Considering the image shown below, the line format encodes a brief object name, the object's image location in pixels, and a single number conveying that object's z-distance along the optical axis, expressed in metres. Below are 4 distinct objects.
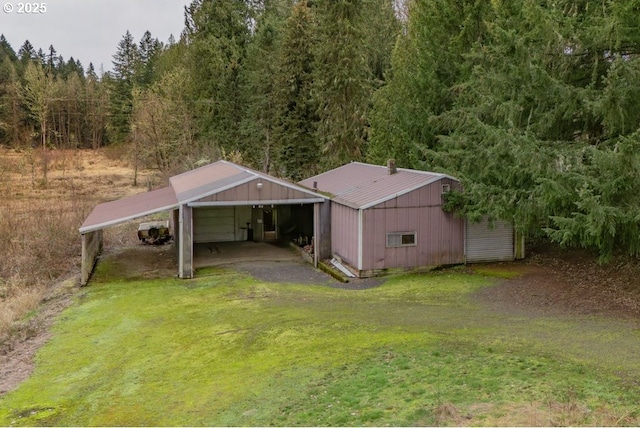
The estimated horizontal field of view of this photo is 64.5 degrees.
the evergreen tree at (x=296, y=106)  33.38
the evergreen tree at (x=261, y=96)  34.94
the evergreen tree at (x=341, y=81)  30.14
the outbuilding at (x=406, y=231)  16.03
